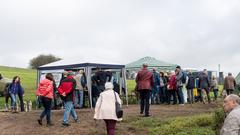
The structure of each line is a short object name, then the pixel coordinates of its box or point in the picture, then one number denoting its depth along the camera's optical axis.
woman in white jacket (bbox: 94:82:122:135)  7.38
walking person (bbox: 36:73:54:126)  9.01
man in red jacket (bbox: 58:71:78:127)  8.92
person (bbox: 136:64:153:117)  10.03
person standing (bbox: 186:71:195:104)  14.76
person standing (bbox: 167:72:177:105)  14.22
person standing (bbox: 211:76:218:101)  17.32
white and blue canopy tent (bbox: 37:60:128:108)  13.50
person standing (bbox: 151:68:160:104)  14.95
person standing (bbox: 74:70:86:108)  13.35
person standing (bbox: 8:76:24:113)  12.62
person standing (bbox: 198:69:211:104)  14.98
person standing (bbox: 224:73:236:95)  14.88
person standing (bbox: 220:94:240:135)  4.13
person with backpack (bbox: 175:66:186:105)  13.94
